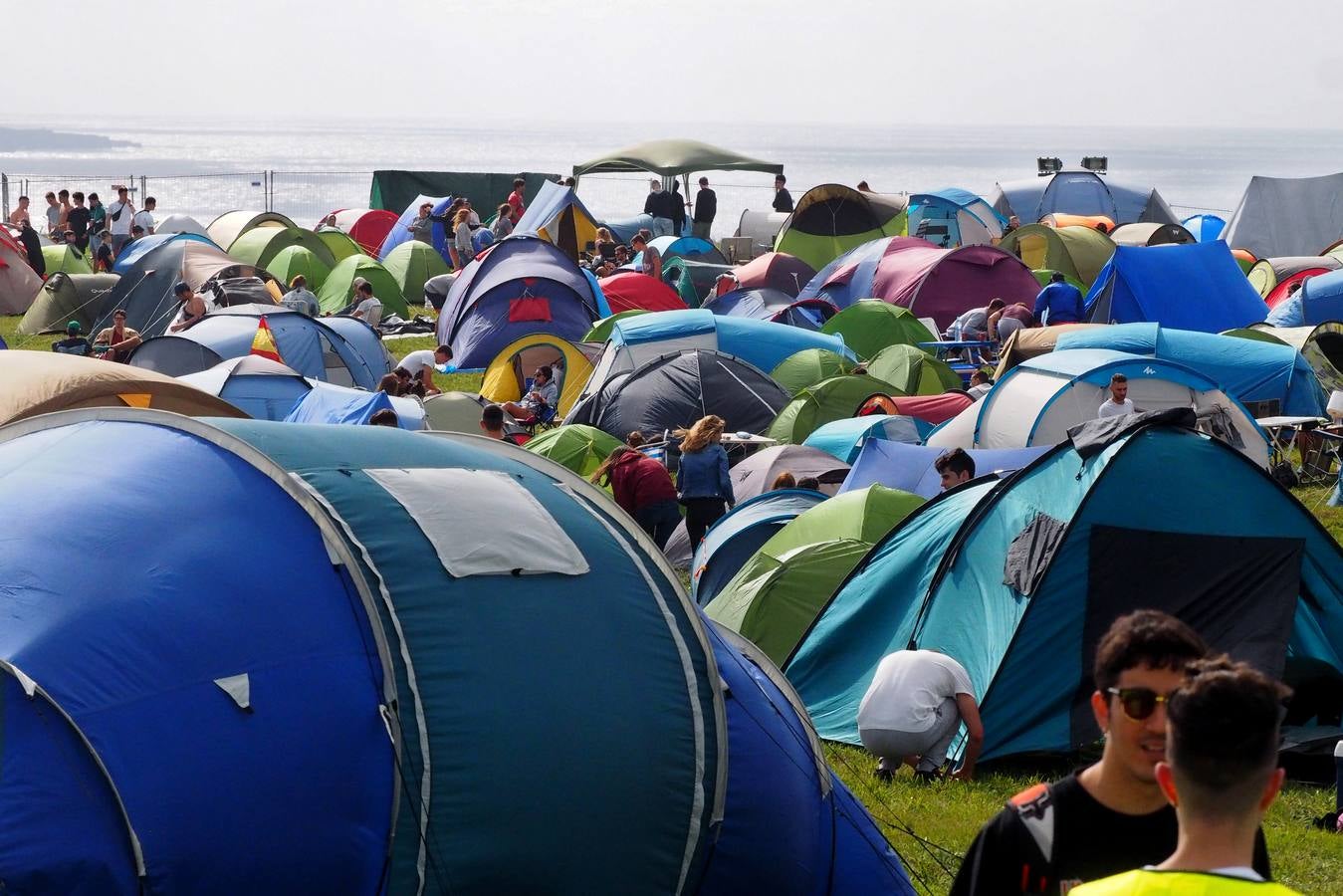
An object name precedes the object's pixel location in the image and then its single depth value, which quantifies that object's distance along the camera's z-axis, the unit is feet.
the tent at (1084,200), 112.16
